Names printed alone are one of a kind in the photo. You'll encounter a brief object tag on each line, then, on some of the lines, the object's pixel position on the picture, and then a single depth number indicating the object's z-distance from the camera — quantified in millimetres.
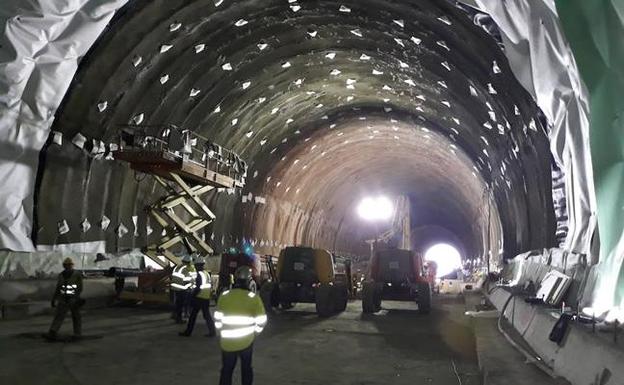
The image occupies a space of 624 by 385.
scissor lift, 15797
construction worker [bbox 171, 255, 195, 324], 13555
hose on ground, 7586
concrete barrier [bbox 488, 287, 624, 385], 5566
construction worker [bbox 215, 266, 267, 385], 6926
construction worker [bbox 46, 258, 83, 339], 11188
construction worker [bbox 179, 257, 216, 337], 12289
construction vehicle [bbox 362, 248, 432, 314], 18641
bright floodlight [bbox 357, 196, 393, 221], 42719
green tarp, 6328
